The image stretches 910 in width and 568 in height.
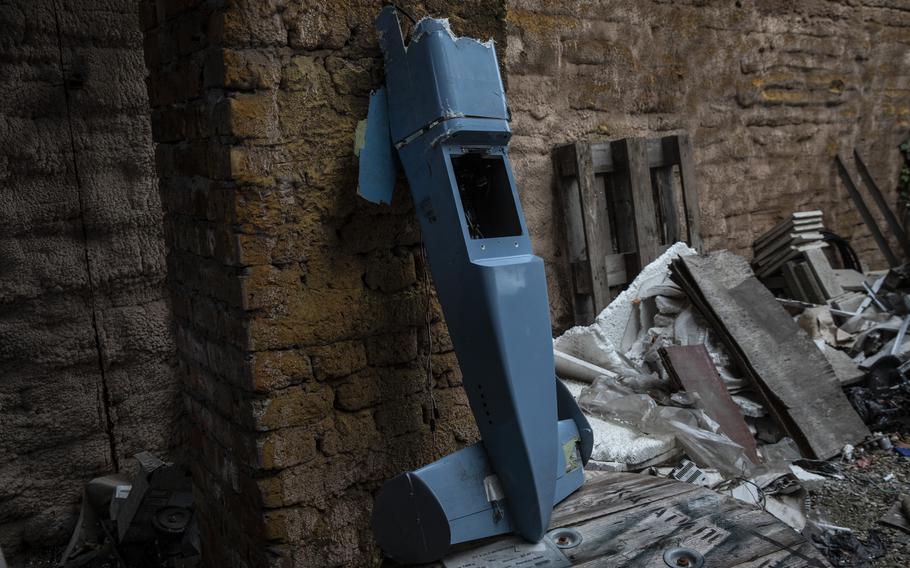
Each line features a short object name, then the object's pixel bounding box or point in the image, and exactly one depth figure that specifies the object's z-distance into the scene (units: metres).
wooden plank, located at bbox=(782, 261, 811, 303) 5.39
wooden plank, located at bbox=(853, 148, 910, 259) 6.58
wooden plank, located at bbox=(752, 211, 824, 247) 5.68
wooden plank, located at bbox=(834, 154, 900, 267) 6.46
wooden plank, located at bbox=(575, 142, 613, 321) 4.47
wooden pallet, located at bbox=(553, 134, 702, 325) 4.50
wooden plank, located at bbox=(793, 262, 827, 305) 5.26
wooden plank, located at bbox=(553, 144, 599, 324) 4.51
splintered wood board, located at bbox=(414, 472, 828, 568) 1.77
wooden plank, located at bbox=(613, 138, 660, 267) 4.62
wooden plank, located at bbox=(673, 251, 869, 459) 3.90
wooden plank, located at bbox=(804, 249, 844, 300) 5.23
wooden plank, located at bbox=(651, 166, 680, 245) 4.92
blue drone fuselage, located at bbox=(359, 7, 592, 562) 1.79
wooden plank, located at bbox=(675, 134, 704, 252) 4.96
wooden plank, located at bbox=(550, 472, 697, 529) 1.99
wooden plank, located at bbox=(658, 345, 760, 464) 3.73
